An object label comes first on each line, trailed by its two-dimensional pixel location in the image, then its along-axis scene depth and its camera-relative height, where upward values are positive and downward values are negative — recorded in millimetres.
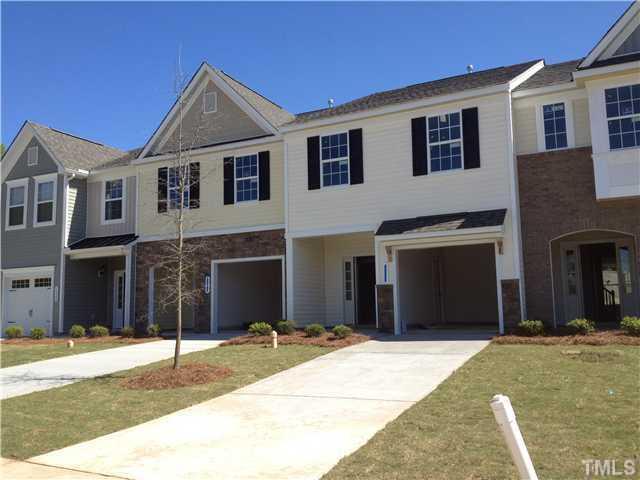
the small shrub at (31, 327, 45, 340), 21156 -1135
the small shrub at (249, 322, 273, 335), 17266 -934
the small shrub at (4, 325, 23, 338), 21859 -1082
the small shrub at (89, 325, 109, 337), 20312 -1044
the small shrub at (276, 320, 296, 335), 17391 -909
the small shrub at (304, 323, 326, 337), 16594 -988
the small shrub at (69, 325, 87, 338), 20391 -1038
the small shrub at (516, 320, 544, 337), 14336 -910
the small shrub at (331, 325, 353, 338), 15709 -965
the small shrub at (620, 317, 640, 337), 13070 -834
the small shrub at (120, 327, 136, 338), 20031 -1100
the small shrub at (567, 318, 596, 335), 13875 -882
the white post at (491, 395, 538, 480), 3633 -890
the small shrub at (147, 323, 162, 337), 20109 -1040
